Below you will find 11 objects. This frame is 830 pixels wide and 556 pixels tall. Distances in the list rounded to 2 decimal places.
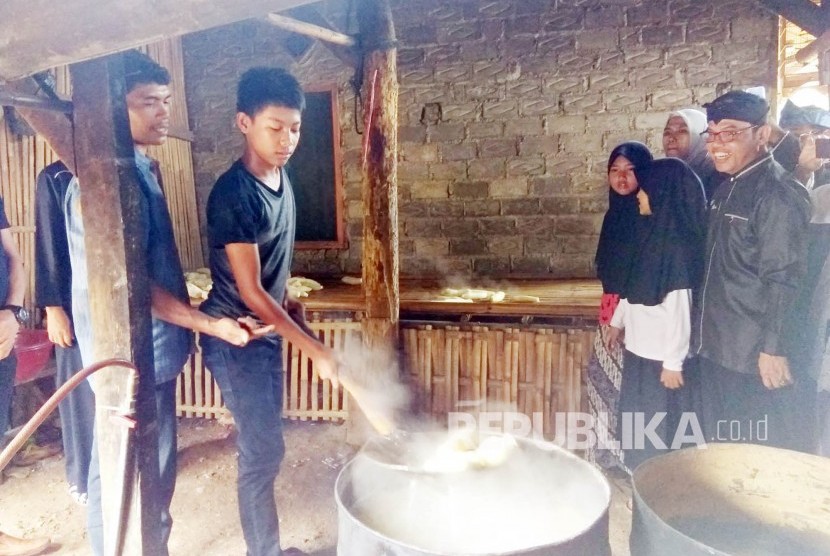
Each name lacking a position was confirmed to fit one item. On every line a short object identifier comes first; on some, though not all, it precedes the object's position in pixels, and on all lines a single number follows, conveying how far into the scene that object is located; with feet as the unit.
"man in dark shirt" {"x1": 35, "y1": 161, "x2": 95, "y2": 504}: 9.82
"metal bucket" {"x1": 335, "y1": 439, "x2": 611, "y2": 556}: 6.16
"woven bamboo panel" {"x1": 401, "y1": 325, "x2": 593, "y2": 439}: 13.99
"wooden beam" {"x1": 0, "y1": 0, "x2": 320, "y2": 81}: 3.62
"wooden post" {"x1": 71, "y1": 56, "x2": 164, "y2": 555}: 4.81
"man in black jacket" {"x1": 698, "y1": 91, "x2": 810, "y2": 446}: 8.90
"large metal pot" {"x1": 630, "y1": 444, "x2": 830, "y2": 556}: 6.43
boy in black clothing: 7.75
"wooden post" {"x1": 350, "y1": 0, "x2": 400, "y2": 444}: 12.43
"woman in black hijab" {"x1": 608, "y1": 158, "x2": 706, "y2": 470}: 10.32
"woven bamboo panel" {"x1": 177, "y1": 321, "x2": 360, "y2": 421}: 16.33
